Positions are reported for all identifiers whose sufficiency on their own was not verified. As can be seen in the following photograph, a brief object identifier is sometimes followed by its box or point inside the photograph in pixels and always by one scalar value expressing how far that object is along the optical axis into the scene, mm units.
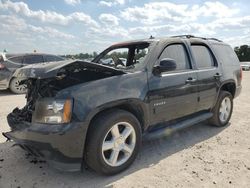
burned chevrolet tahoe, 2149
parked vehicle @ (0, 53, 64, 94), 7046
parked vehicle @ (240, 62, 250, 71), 20512
